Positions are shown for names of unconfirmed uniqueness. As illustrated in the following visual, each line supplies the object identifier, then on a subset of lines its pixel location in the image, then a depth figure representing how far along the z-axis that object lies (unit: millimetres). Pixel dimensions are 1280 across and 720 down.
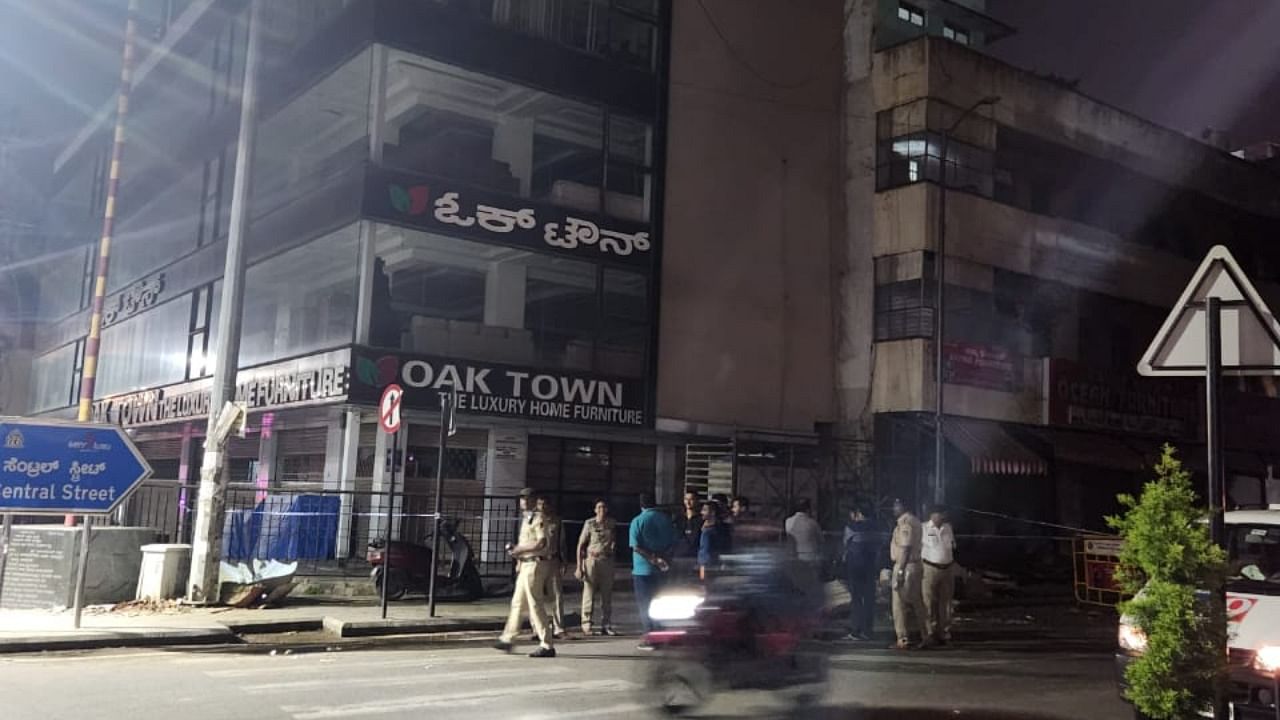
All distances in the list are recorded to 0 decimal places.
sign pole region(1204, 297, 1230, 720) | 5637
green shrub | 5824
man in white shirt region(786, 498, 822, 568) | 12284
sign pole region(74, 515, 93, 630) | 10853
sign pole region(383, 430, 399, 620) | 12759
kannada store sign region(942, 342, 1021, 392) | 23828
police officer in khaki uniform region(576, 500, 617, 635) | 12492
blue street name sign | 10844
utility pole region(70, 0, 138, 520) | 15547
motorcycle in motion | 7703
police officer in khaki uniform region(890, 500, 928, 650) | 12453
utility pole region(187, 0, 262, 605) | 13188
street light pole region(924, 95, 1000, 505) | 20562
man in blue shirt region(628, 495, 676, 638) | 12016
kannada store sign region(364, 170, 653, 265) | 18781
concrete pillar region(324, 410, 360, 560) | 18125
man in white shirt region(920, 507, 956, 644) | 12562
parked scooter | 14461
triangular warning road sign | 5785
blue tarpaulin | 17016
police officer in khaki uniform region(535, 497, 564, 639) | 11195
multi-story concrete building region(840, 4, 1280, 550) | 24219
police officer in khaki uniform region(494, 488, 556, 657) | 10625
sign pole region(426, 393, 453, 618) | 13117
